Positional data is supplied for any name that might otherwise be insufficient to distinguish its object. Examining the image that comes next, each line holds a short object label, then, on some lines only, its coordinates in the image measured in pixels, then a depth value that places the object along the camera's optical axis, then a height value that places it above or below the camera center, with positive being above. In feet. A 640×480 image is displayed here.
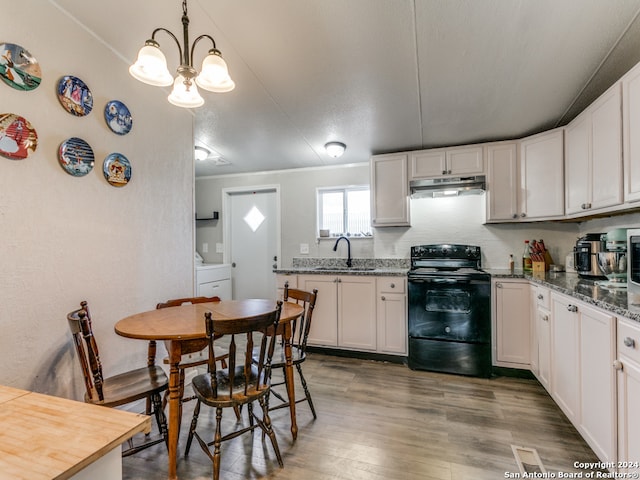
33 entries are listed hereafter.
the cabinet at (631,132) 5.50 +2.05
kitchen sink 12.17 -1.00
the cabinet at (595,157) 6.14 +1.97
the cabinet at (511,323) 8.84 -2.35
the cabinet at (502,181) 9.99 +2.02
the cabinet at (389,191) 11.18 +1.93
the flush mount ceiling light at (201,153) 11.49 +3.45
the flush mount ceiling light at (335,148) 10.66 +3.33
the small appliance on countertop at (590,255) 7.49 -0.32
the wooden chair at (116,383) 4.65 -2.47
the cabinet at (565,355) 5.94 -2.36
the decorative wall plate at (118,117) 6.47 +2.74
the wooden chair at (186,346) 5.37 -1.86
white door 14.35 +0.15
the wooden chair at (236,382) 4.64 -2.47
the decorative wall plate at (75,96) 5.60 +2.79
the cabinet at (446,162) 10.39 +2.82
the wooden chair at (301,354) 6.50 -2.49
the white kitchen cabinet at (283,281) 11.34 -1.41
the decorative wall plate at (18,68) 4.75 +2.84
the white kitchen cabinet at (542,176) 8.82 +2.00
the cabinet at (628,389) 4.22 -2.10
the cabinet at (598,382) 4.77 -2.35
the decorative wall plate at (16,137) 4.73 +1.71
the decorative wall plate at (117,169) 6.42 +1.59
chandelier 4.38 +2.57
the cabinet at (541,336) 7.36 -2.38
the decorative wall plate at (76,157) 5.59 +1.64
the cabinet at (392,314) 10.10 -2.37
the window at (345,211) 12.90 +1.38
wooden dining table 4.96 -1.43
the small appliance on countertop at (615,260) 6.36 -0.37
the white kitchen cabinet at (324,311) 10.89 -2.42
